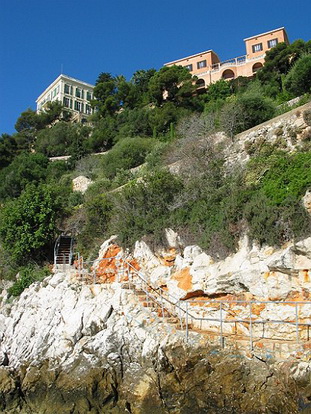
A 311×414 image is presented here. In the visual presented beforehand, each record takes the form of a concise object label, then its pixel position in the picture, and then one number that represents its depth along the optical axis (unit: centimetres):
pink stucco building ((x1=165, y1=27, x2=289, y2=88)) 4450
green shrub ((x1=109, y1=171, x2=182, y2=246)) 1588
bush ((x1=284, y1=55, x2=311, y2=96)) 2592
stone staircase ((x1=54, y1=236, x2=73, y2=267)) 1845
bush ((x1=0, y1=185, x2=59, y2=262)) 1828
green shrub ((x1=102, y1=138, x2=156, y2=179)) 2763
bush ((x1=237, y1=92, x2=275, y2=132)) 2066
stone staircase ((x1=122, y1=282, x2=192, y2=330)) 1167
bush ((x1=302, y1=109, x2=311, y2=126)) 1645
